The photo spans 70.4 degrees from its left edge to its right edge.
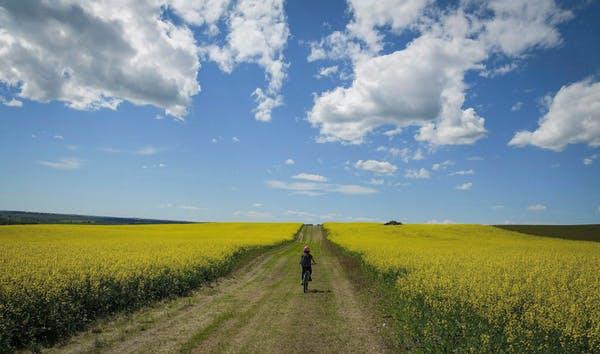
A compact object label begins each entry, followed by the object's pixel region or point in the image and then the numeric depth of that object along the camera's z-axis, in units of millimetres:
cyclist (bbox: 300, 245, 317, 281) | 19391
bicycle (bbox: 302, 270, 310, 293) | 18547
